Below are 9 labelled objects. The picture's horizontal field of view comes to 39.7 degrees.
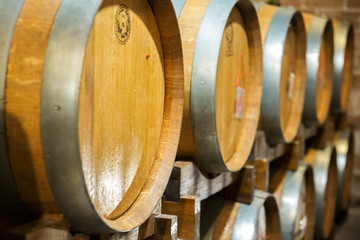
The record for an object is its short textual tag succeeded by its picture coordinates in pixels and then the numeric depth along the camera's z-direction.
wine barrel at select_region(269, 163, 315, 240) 2.99
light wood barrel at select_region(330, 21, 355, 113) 4.24
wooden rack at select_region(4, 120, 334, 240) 1.14
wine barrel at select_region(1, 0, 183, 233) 1.05
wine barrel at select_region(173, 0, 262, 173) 1.77
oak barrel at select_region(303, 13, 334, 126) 3.37
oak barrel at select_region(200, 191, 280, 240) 2.26
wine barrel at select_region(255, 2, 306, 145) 2.58
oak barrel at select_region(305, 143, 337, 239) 3.75
